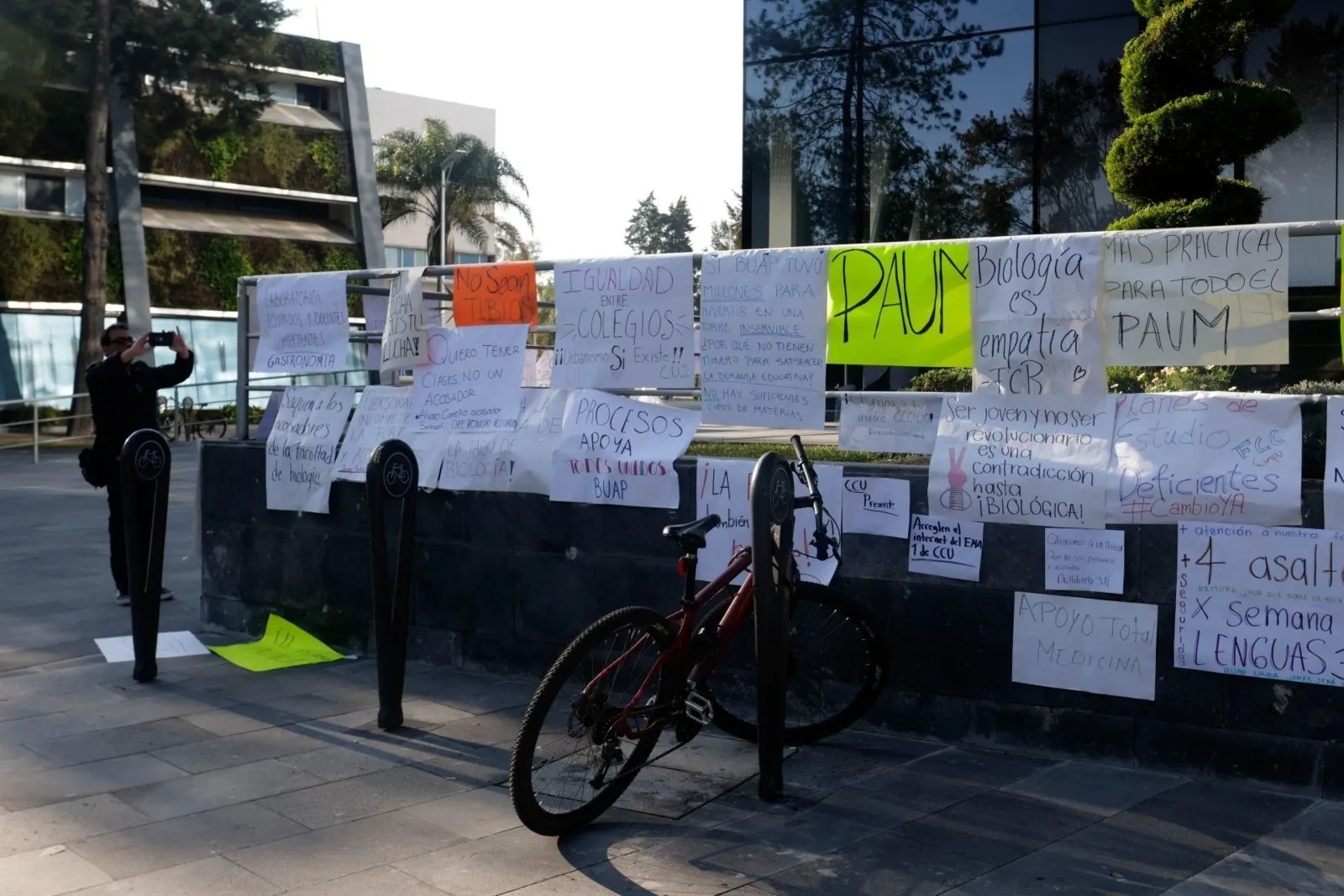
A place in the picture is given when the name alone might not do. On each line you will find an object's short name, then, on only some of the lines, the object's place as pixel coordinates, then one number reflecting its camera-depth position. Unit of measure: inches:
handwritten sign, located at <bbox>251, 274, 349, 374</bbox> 307.3
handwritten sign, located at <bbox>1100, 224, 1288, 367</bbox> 203.2
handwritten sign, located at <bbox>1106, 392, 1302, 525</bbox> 197.8
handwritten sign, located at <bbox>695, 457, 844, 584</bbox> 237.8
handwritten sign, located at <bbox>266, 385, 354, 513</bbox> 305.0
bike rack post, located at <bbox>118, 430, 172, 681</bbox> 275.1
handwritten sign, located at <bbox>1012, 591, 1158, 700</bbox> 207.6
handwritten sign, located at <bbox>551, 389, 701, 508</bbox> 253.1
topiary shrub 394.0
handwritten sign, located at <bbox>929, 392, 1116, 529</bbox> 212.1
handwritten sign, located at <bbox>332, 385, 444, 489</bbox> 295.7
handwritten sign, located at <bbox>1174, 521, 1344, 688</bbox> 194.7
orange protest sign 280.5
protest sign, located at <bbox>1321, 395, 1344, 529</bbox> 192.7
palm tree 2208.4
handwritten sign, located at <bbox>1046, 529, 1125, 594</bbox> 208.8
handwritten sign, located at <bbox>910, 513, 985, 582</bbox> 221.5
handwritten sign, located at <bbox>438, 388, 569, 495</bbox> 269.0
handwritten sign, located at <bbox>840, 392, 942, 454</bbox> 229.8
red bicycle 182.5
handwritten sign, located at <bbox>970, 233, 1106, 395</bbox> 214.7
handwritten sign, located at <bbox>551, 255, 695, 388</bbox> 257.3
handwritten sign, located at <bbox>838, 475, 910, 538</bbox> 228.4
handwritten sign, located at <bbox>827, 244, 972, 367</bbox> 226.8
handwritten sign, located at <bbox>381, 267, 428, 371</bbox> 291.9
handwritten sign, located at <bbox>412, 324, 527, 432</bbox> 279.1
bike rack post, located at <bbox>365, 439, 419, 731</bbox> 241.6
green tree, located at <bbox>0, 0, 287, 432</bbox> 1201.4
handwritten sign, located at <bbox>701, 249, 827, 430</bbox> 239.6
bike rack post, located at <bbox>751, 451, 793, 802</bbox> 190.9
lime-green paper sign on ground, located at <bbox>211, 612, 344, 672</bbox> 295.3
